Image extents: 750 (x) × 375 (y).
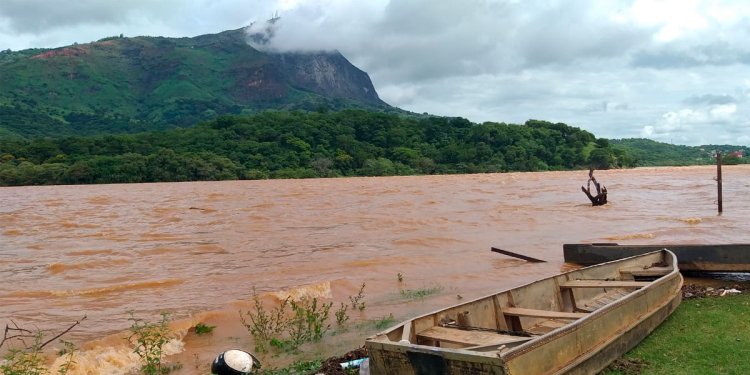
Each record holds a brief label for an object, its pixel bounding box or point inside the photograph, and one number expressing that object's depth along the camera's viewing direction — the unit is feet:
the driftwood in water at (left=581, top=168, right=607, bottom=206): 88.17
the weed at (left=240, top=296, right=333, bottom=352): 26.78
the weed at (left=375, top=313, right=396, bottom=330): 29.20
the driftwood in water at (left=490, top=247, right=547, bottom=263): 43.57
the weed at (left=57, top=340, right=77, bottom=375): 22.35
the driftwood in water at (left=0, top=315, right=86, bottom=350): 29.86
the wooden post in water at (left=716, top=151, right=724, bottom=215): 59.82
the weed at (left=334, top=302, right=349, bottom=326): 29.76
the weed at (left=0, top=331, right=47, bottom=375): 19.82
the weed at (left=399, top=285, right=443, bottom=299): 35.91
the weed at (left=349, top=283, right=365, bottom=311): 32.73
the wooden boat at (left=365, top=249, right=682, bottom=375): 15.40
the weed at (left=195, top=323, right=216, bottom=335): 29.86
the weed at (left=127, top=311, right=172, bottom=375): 23.47
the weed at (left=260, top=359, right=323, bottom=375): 22.12
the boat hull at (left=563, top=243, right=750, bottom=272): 31.87
